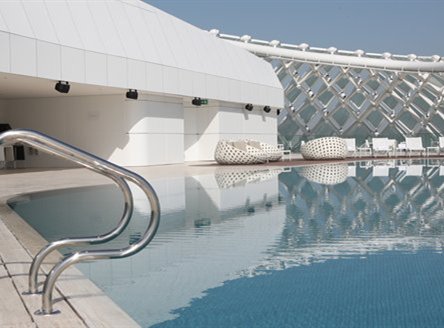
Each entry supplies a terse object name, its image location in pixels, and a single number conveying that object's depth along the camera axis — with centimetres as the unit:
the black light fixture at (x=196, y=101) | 2156
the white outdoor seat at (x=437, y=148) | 2586
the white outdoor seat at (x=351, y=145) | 2556
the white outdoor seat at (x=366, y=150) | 2655
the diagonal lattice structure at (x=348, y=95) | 3241
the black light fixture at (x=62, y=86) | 1507
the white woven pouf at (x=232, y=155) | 1941
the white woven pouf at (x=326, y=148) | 2228
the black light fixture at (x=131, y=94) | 1800
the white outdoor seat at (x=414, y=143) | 2580
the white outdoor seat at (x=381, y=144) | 2544
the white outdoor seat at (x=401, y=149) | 2659
